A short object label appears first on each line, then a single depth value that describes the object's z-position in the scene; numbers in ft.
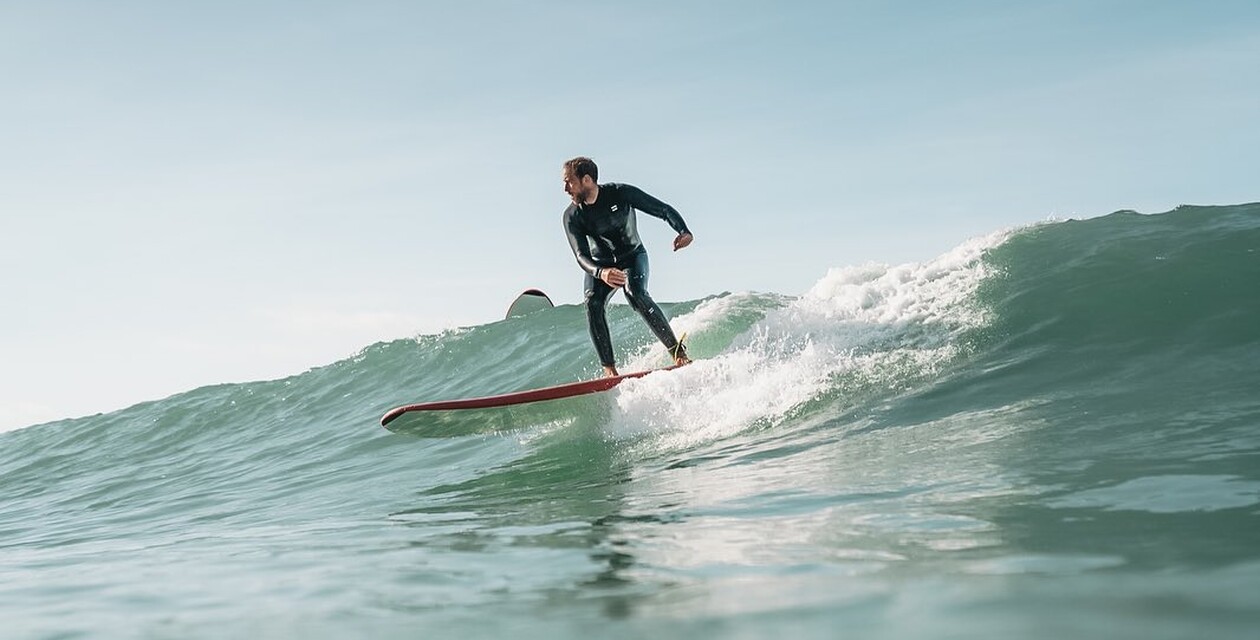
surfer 27.50
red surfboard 26.58
